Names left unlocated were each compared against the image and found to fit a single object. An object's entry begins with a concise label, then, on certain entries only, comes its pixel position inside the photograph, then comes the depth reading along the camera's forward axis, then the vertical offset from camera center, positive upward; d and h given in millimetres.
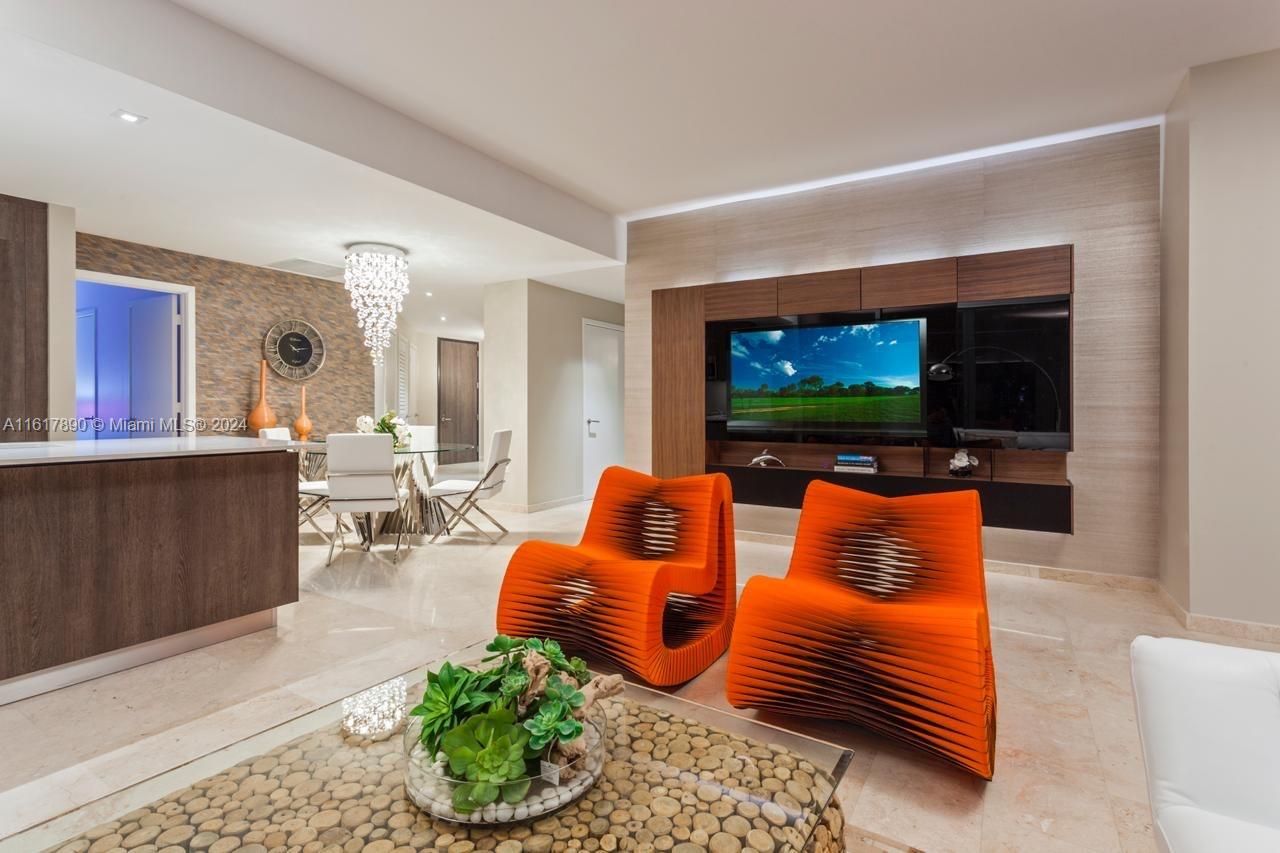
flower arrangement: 5051 -68
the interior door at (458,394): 10836 +482
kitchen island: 2348 -569
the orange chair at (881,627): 1729 -642
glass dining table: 5160 -761
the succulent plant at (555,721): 1188 -596
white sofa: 907 -503
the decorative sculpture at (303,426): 6328 -65
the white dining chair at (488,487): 5090 -576
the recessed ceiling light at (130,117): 2826 +1409
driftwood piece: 1383 -637
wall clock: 6199 +731
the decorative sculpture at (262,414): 6000 +55
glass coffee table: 1070 -729
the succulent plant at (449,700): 1244 -578
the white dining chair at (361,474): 4301 -387
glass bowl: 1130 -714
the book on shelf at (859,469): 4362 -348
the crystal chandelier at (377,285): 5109 +1141
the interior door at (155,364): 5555 +515
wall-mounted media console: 3785 +282
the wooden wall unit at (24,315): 4086 +712
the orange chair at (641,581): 2266 -639
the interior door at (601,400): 7301 +245
